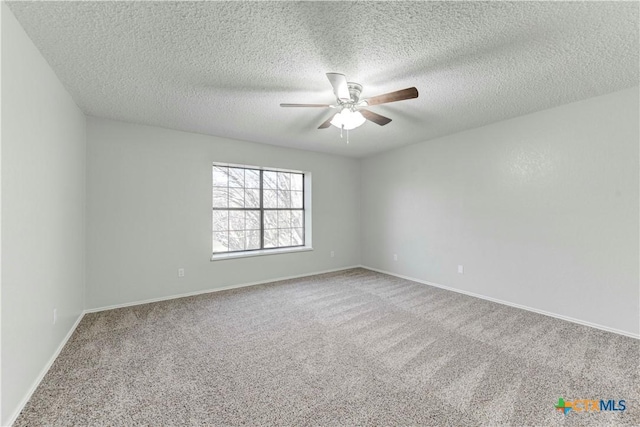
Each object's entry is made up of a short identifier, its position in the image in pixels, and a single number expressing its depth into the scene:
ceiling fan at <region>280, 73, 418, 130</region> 1.98
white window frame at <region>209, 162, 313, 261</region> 4.22
